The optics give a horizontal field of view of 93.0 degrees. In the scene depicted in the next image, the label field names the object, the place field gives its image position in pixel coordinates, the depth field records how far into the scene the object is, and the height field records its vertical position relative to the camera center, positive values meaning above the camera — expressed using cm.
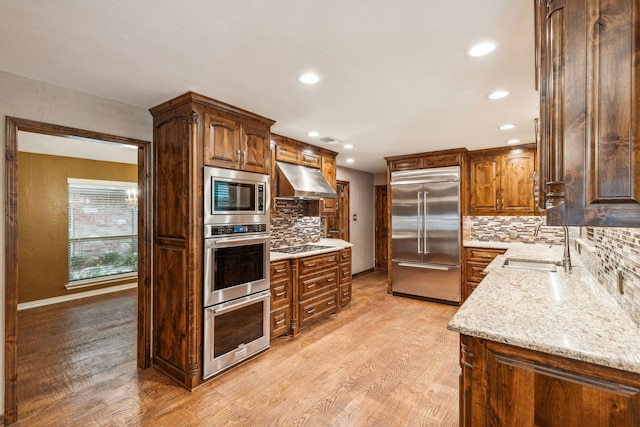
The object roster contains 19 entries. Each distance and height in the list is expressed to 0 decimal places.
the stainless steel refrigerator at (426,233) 464 -30
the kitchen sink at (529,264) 288 -49
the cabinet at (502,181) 449 +51
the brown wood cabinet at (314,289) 356 -94
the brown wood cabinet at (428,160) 461 +88
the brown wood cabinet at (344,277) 436 -93
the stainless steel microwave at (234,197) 258 +16
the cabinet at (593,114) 88 +31
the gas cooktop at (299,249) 389 -47
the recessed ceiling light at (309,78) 218 +100
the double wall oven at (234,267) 258 -49
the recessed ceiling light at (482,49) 177 +99
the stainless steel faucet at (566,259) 253 -38
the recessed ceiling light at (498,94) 246 +100
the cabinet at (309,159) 377 +76
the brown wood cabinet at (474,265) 443 -75
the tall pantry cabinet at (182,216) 249 -2
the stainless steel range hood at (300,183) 364 +39
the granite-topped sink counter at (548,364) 105 -56
